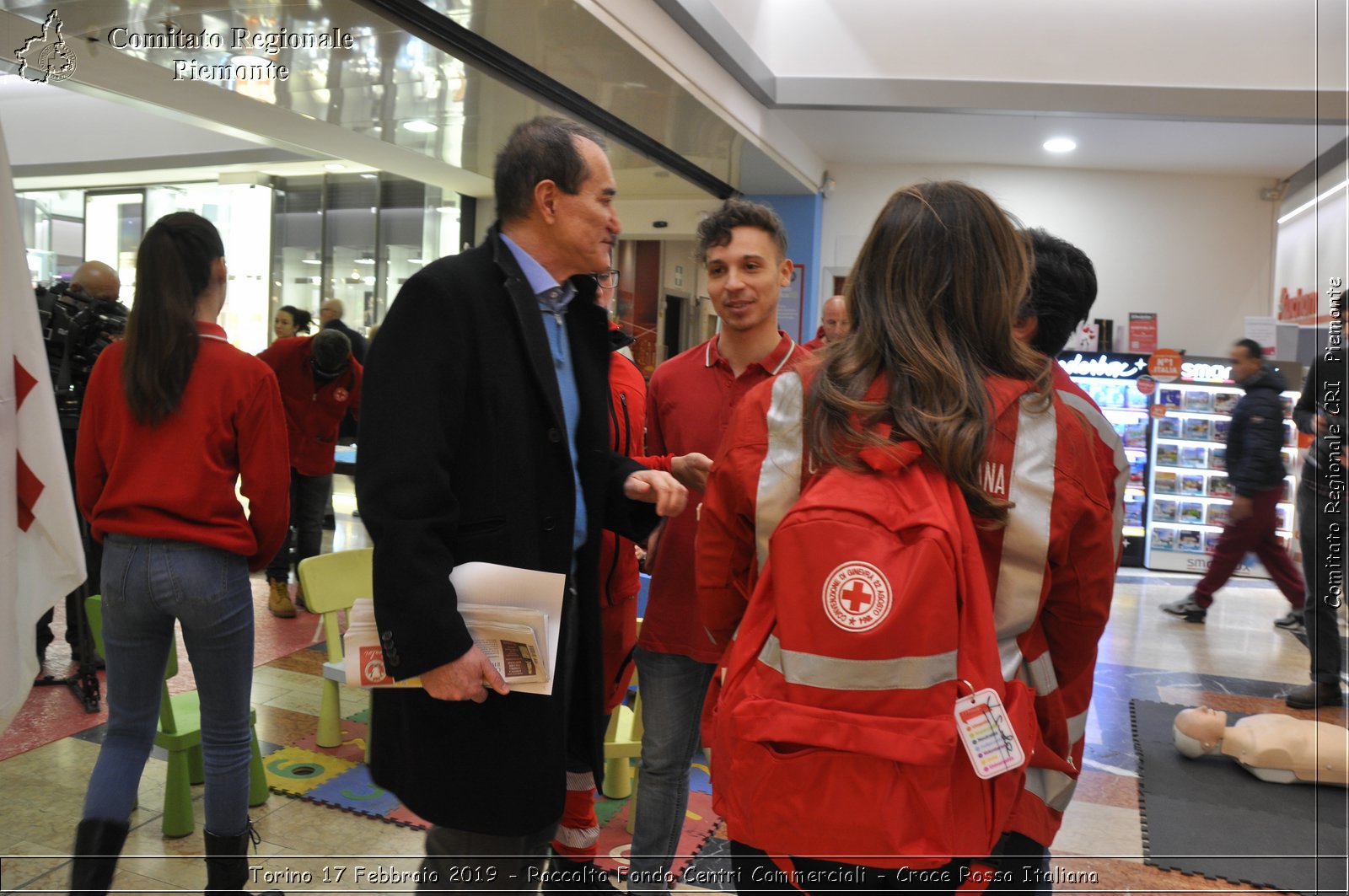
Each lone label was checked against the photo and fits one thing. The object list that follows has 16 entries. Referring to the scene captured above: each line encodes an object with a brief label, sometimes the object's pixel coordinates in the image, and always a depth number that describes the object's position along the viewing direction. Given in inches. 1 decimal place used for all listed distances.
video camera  158.1
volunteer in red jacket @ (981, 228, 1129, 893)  54.6
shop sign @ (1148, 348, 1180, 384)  386.3
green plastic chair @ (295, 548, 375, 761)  138.8
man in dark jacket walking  264.2
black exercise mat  129.9
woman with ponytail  93.5
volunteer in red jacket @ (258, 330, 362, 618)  230.4
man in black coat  57.9
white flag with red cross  59.1
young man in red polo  95.0
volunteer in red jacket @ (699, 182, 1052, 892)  46.8
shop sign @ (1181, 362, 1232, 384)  386.6
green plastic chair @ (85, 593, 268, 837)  122.3
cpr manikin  156.7
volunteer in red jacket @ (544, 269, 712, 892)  91.7
